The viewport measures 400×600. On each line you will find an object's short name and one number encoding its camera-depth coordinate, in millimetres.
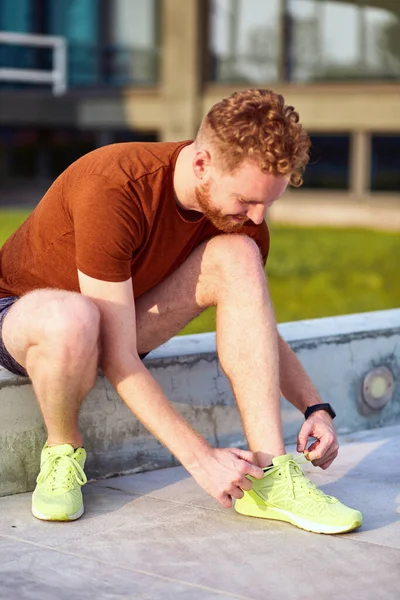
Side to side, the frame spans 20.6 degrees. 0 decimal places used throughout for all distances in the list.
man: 3006
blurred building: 19078
